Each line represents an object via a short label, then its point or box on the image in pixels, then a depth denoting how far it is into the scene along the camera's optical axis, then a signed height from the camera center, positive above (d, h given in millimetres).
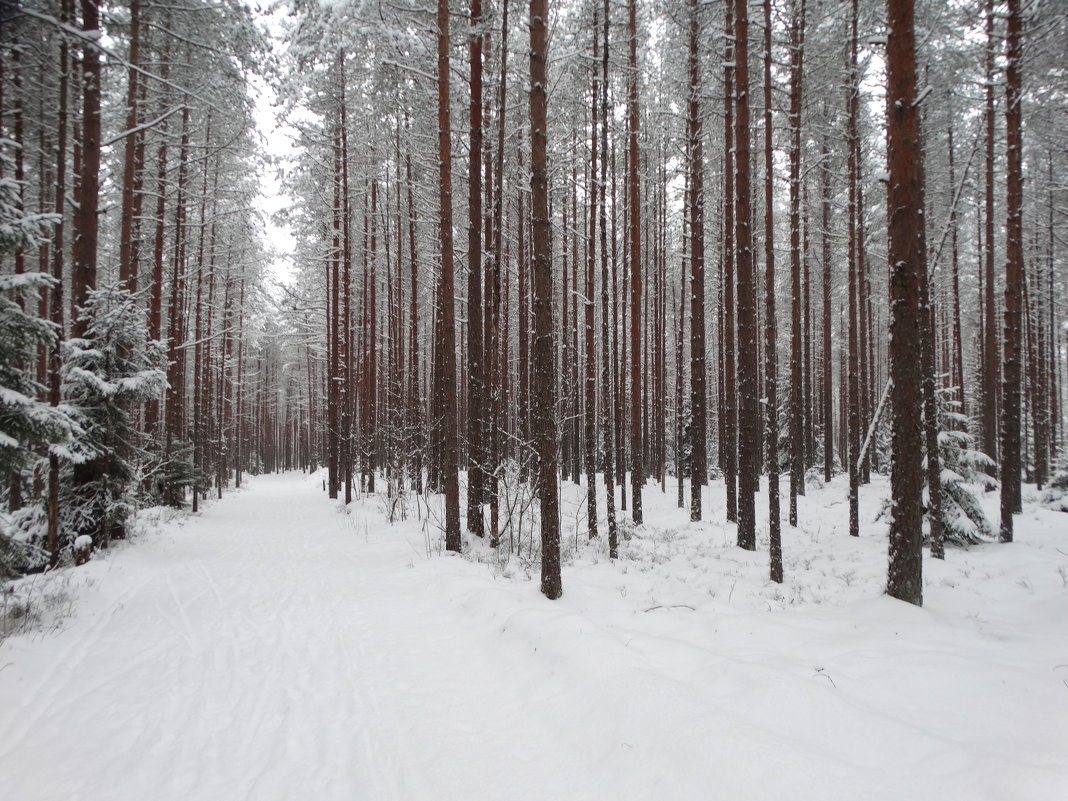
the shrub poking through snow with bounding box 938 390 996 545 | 9156 -1605
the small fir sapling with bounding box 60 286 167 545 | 8195 +187
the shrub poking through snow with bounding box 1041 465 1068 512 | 12414 -2331
